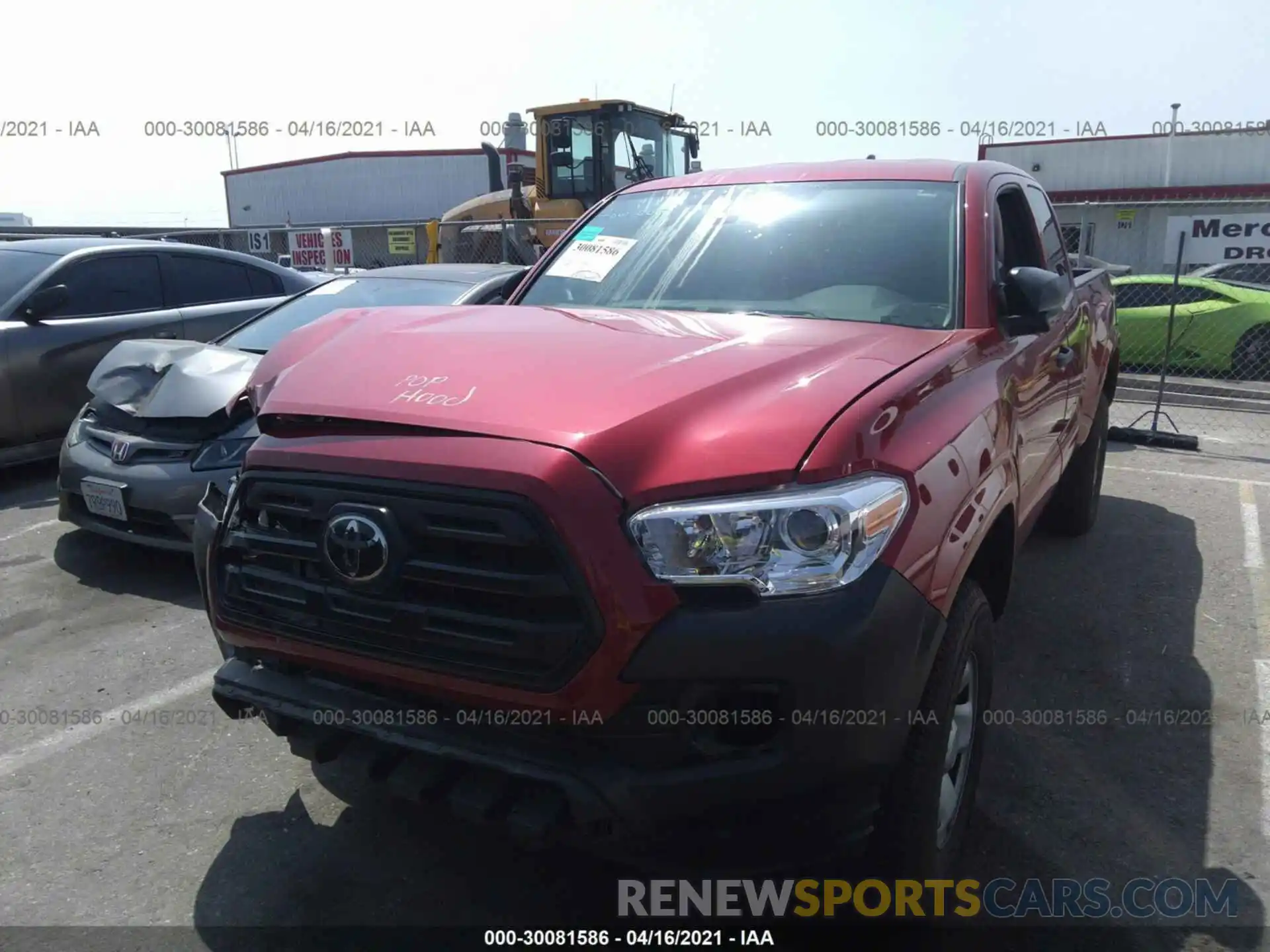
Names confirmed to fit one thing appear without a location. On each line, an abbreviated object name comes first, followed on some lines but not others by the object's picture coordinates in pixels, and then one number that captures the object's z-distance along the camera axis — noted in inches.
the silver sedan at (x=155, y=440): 179.5
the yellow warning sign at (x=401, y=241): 590.2
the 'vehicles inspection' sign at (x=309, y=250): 559.8
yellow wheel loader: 490.9
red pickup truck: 74.4
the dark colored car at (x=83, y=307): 245.1
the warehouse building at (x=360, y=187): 1280.8
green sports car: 433.1
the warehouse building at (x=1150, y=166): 1074.7
